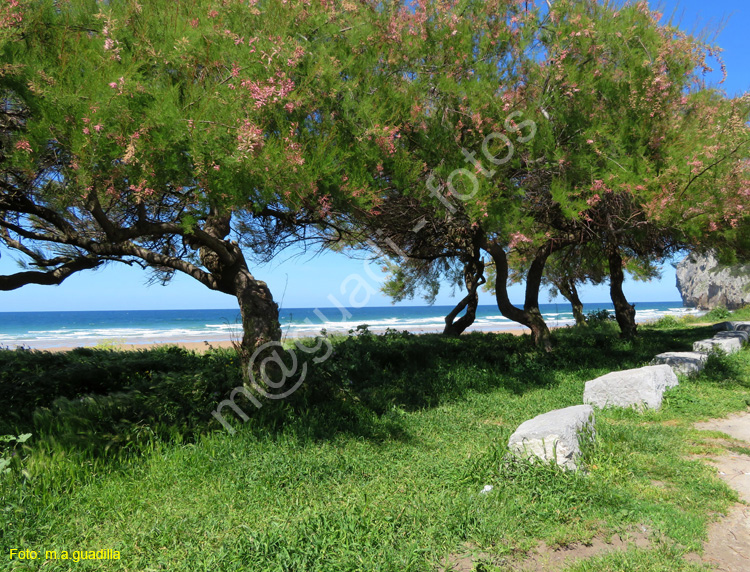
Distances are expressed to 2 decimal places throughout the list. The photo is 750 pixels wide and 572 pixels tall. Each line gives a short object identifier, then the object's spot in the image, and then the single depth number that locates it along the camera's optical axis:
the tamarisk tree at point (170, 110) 4.83
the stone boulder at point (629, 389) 7.39
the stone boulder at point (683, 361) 9.23
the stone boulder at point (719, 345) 11.42
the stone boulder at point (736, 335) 13.87
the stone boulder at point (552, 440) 4.68
